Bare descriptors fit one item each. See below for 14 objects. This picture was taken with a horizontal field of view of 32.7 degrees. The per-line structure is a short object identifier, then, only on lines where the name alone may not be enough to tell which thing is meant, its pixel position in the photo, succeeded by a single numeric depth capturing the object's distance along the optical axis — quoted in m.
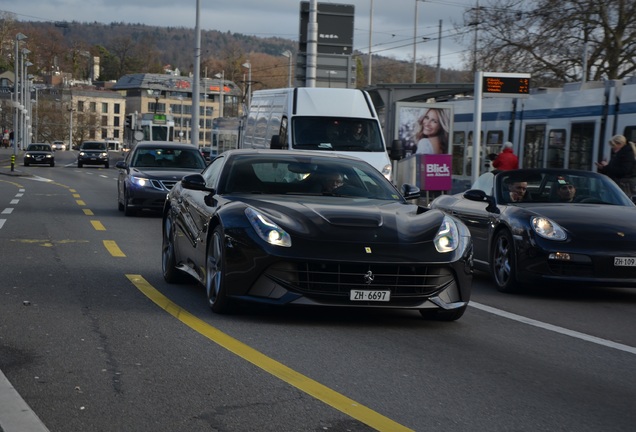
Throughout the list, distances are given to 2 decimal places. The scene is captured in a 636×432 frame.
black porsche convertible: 10.28
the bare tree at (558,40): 39.41
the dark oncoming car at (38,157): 64.75
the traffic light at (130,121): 64.69
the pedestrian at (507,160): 22.62
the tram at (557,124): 23.31
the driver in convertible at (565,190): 11.54
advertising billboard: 27.59
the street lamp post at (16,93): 73.56
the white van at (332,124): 21.12
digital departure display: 20.64
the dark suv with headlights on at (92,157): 64.81
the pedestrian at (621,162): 17.45
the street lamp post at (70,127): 156.50
